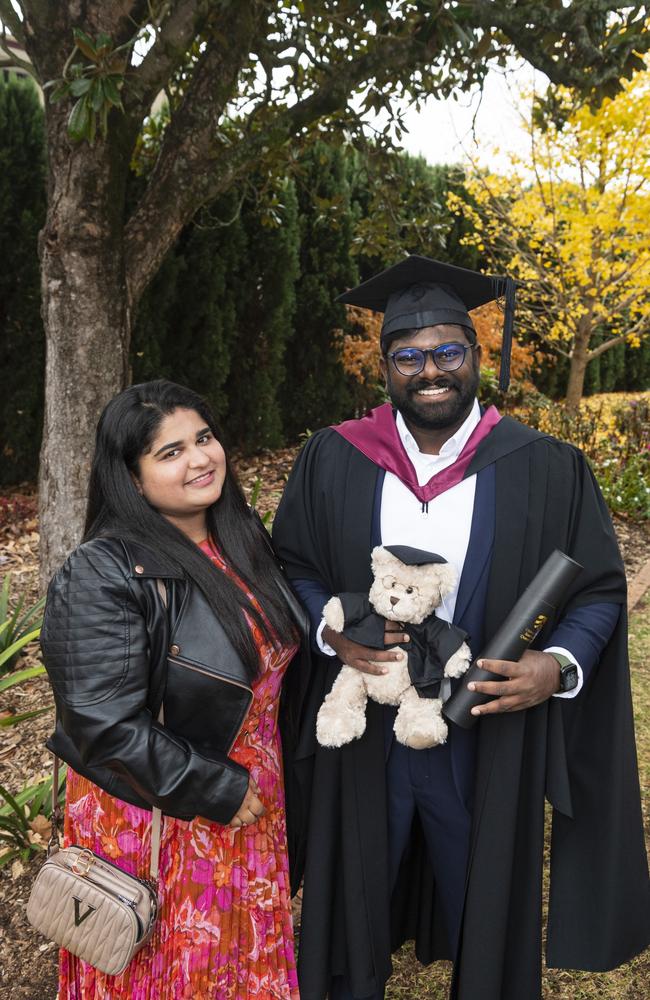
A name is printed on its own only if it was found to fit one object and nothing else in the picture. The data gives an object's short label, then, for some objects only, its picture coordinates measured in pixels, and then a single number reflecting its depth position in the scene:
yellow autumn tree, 7.09
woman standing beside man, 1.60
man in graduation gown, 1.97
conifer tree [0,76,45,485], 5.95
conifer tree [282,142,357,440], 7.98
